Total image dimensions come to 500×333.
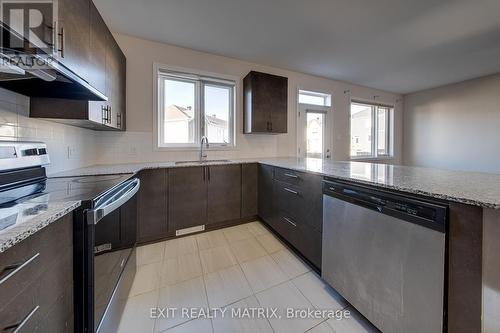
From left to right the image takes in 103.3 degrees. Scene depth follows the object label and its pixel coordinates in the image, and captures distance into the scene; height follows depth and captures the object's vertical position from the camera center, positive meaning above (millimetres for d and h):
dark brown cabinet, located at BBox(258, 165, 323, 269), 1686 -456
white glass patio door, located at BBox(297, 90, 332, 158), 4055 +815
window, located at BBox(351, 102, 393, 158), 4895 +879
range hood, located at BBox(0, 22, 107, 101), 865 +482
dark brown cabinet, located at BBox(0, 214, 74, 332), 518 -375
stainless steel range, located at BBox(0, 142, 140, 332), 845 -283
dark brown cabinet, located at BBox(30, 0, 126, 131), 1188 +729
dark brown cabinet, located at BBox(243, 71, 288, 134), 3076 +971
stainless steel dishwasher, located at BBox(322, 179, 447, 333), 901 -512
